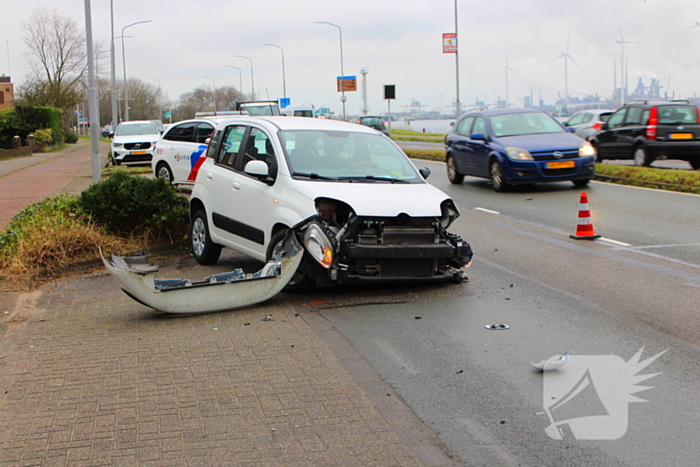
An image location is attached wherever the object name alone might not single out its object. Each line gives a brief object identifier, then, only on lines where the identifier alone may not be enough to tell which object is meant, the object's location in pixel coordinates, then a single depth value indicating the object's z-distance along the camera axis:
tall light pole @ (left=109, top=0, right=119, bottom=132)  38.26
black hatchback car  19.89
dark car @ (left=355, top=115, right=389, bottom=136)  47.57
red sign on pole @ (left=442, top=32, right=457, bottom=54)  48.34
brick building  87.31
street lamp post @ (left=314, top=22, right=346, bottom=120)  59.58
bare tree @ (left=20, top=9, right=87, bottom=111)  69.88
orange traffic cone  11.07
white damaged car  7.51
